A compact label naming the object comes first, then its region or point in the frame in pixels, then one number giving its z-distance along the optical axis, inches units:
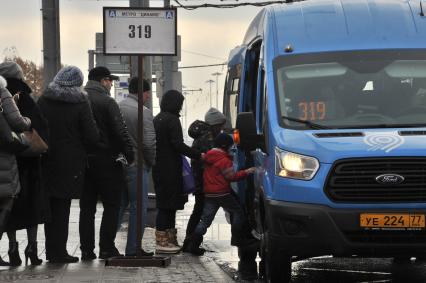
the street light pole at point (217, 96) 3882.9
